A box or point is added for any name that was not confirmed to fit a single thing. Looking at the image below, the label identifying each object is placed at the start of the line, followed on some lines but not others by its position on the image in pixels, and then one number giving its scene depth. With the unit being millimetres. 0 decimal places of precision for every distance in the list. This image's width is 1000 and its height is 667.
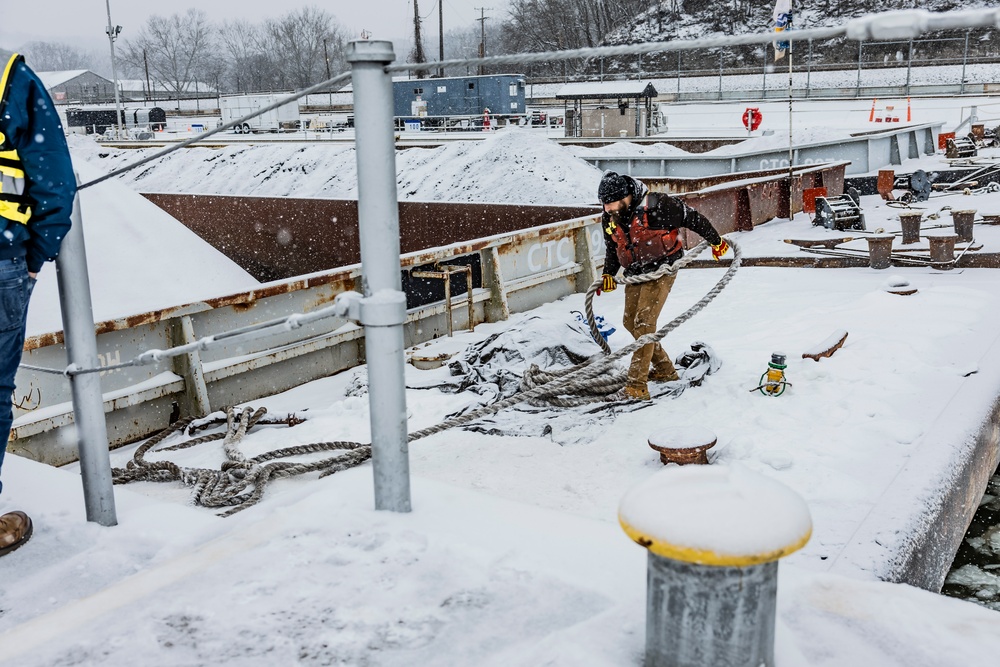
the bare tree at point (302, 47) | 107000
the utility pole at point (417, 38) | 61531
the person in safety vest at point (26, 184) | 2775
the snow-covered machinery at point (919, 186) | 16656
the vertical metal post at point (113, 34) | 44094
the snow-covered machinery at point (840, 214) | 13648
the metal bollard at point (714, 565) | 1694
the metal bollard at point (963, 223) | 11039
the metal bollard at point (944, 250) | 9961
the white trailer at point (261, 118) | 50375
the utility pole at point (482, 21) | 69181
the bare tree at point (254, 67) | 116812
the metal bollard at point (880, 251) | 10537
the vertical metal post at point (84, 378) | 2988
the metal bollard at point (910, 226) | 11398
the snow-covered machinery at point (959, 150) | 22562
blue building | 44500
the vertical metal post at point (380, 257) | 2404
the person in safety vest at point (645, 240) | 6199
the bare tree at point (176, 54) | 133750
